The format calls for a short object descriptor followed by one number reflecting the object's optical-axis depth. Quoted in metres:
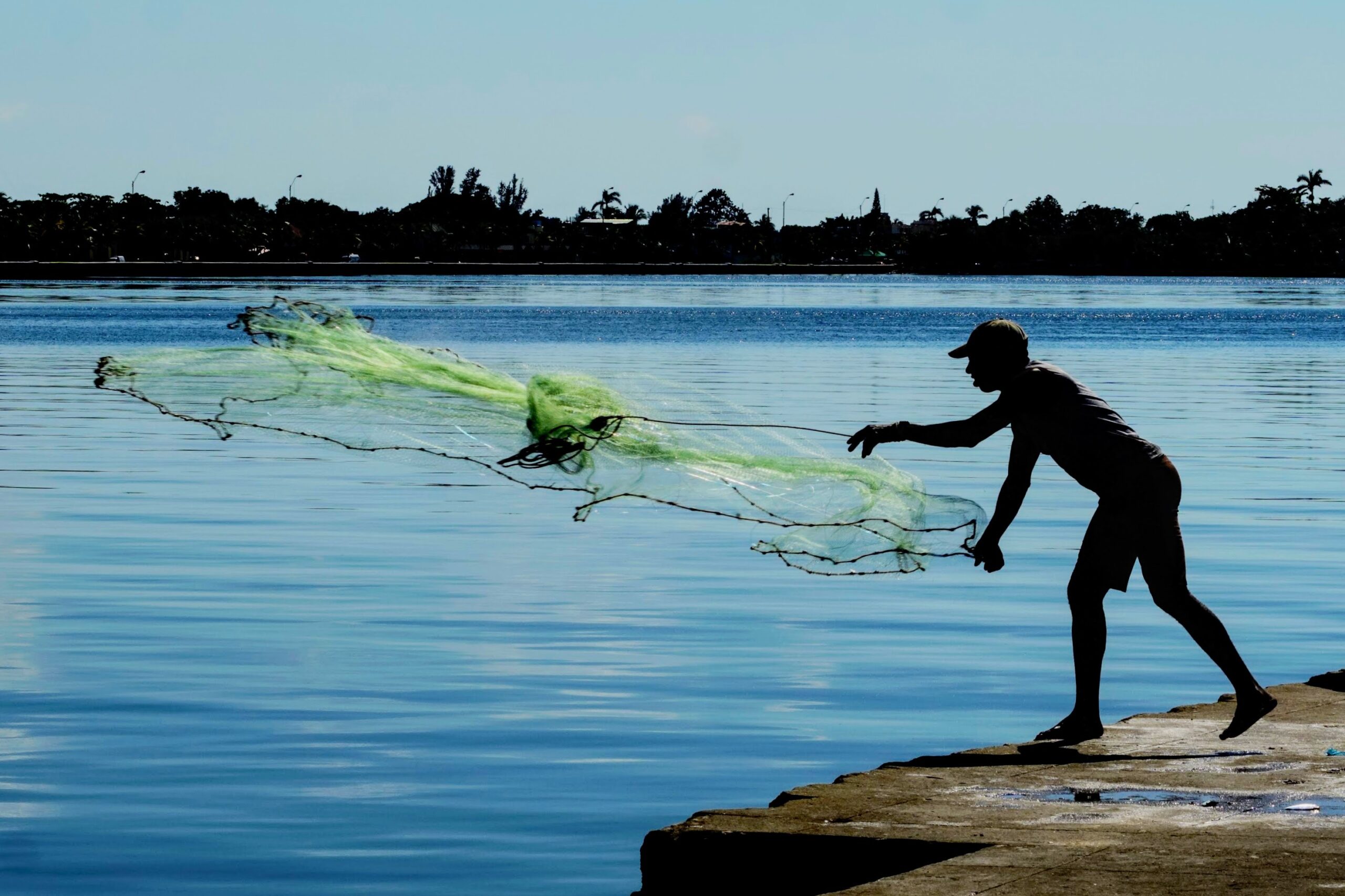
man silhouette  15.96
